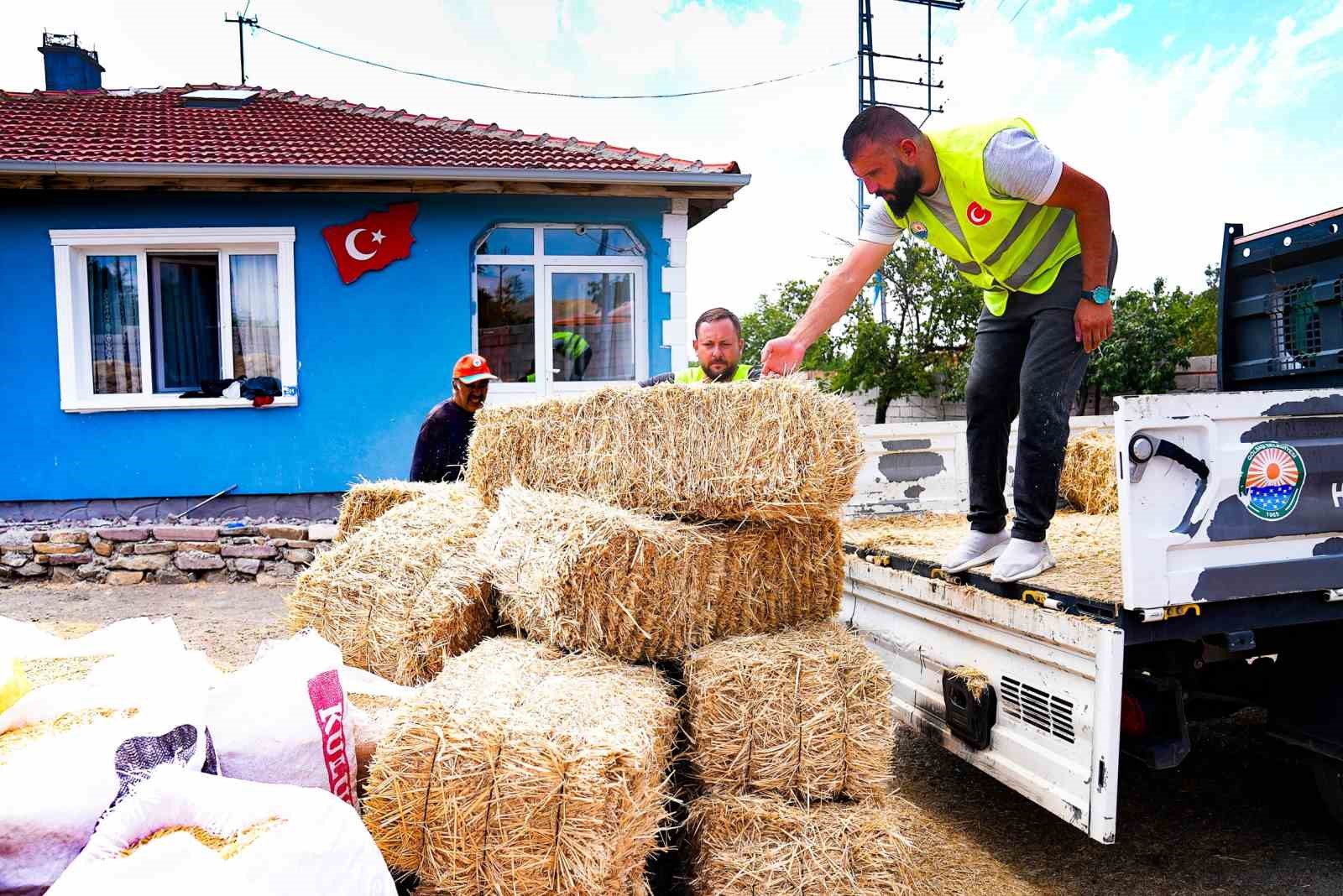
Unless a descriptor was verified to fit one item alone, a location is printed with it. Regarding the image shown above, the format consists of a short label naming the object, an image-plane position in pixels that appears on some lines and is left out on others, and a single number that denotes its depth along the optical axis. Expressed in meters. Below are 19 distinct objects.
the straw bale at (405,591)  3.43
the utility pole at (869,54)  20.27
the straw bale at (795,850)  2.56
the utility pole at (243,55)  18.69
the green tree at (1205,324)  15.79
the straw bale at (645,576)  2.83
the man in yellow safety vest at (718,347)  4.50
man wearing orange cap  5.74
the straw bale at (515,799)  2.17
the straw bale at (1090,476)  5.18
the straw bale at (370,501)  5.08
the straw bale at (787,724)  2.71
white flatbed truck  2.66
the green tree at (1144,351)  13.82
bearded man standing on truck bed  3.11
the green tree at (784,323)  17.59
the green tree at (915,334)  16.22
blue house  8.92
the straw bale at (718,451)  2.98
